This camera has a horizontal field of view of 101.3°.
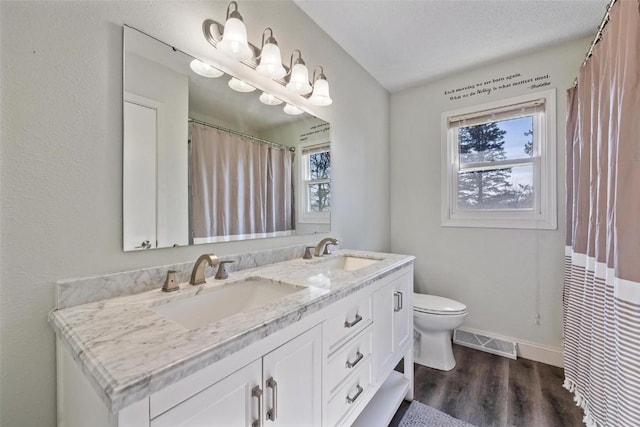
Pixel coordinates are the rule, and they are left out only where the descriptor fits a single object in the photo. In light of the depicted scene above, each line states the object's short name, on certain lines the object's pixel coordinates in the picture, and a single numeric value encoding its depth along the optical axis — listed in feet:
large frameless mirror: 3.04
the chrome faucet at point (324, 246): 5.32
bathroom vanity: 1.56
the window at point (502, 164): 6.58
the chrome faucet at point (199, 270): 3.21
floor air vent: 6.84
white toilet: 6.12
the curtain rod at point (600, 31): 3.69
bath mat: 4.60
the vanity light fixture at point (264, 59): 3.62
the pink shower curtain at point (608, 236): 2.95
